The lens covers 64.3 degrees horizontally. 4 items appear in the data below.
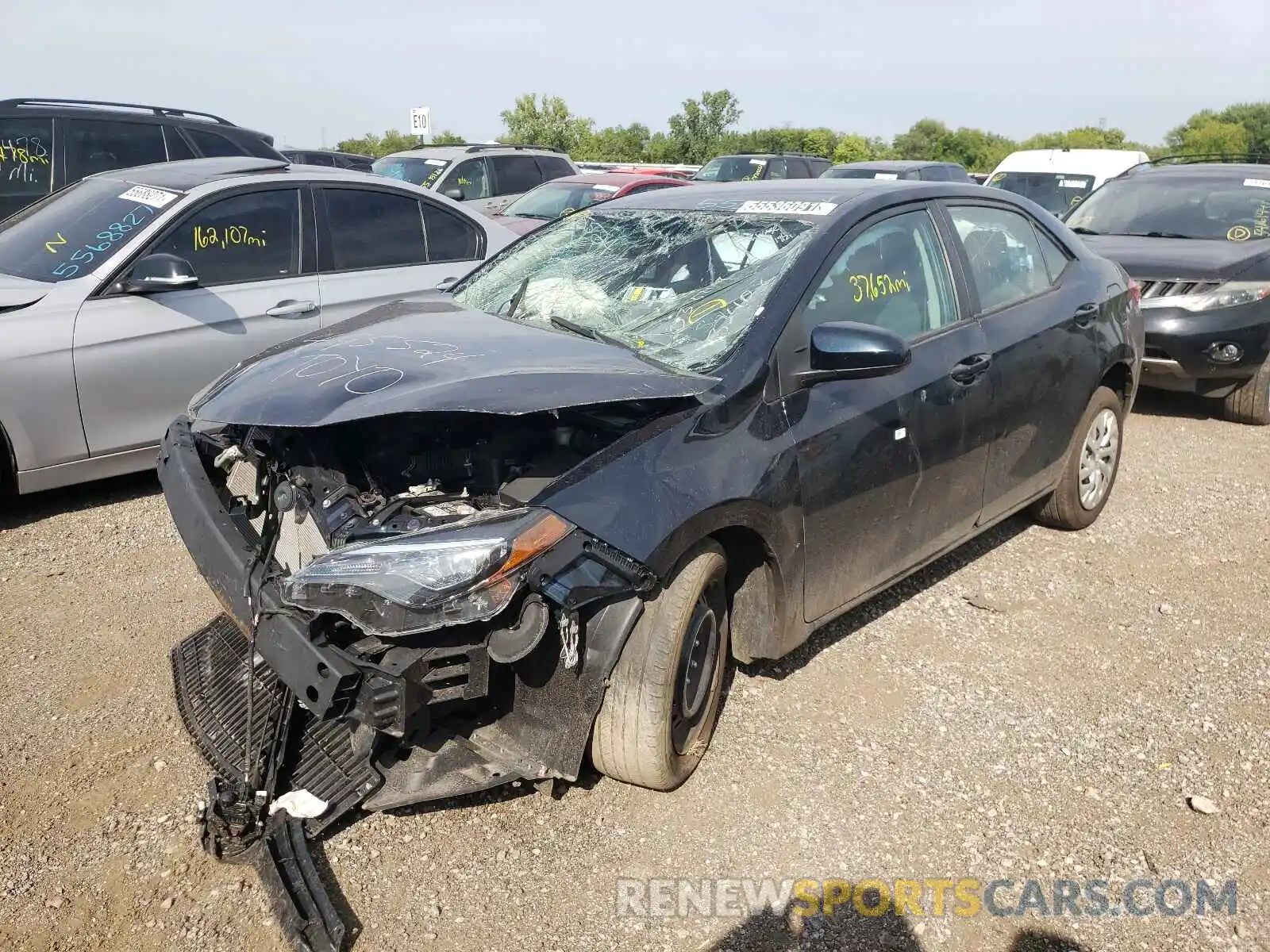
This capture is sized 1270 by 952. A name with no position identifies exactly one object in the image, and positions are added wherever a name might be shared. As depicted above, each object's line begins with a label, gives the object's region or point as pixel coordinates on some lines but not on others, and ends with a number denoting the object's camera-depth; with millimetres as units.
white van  12562
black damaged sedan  2502
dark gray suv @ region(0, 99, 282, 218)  7883
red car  11467
